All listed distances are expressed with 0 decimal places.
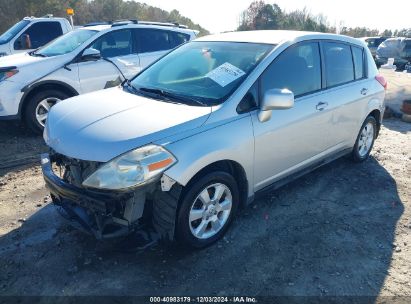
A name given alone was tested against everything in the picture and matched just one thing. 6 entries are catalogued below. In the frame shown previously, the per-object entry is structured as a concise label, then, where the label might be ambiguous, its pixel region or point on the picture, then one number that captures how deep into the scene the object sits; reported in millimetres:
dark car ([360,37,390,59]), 23812
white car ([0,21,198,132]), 5645
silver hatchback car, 2664
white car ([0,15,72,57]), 8977
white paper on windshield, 3293
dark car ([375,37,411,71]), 19228
